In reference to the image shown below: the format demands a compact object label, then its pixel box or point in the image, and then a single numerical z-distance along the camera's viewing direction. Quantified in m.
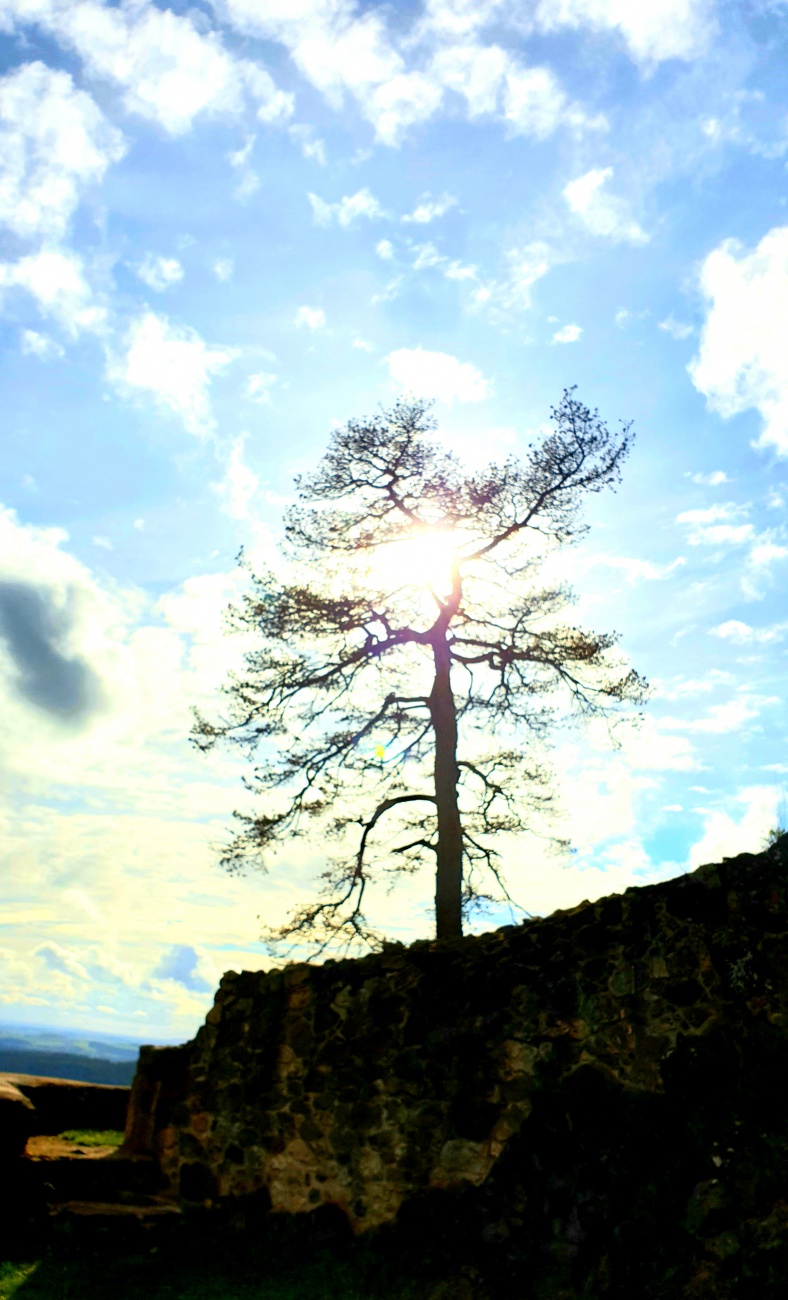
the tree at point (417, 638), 18.38
